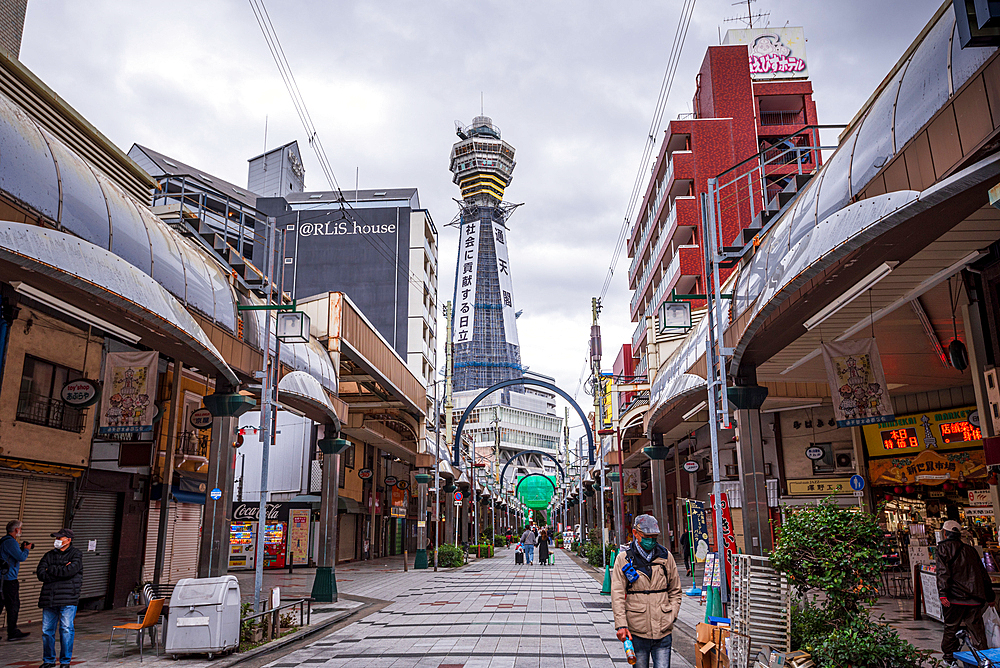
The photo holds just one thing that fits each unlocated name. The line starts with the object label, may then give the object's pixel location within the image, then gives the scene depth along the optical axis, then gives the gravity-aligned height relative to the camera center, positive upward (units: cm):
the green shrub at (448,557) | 3472 -214
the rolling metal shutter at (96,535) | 1636 -44
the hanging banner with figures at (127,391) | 1401 +235
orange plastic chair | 1079 -151
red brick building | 4091 +2214
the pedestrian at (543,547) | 3859 -193
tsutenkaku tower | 15838 +4960
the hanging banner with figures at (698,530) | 2292 -73
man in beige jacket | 640 -76
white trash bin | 1049 -150
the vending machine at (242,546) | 3152 -139
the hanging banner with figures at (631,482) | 3590 +134
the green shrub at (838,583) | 674 -76
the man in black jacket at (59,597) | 923 -102
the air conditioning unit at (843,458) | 2300 +153
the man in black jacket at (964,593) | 895 -107
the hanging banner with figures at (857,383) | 1185 +200
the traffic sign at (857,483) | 1964 +63
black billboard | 6266 +2207
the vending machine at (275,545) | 3325 -143
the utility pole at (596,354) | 3812 +872
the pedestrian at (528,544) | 4000 -183
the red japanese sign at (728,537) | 1301 -60
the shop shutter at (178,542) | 1912 -77
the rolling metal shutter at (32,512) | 1395 +8
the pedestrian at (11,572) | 1111 -86
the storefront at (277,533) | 3204 -87
